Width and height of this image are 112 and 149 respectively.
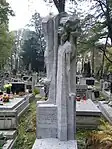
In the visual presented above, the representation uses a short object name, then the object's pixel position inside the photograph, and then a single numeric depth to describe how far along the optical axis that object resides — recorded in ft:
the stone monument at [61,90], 11.87
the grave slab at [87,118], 16.62
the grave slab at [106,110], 18.59
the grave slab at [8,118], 15.25
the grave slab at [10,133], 13.72
